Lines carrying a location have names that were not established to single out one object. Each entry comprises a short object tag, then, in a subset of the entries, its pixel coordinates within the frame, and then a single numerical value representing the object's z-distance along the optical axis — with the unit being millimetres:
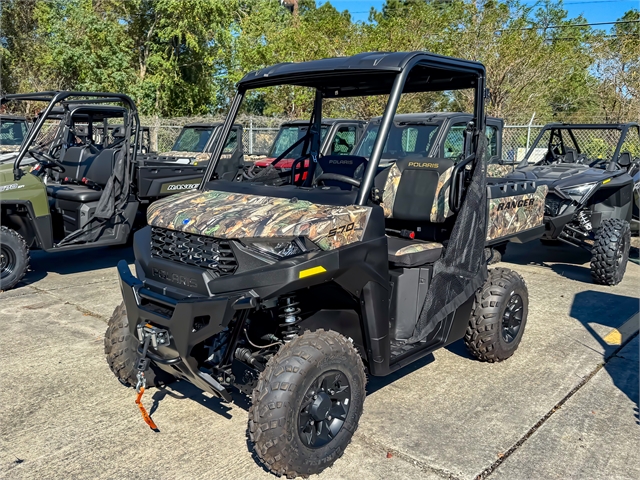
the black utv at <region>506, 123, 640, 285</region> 7098
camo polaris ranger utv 2939
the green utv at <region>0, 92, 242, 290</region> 6766
